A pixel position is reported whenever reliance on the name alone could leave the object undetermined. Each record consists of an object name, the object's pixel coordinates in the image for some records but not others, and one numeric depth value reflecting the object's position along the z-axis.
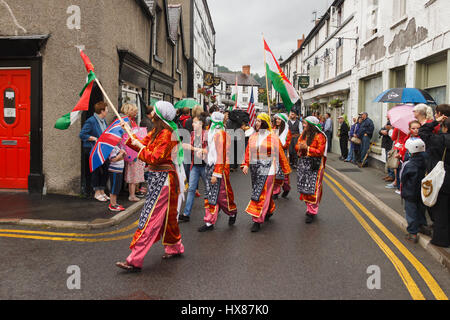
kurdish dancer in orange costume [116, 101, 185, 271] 4.42
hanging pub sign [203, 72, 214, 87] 23.70
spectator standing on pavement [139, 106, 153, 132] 8.32
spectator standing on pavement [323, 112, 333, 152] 18.77
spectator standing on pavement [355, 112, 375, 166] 14.46
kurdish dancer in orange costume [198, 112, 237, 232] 6.25
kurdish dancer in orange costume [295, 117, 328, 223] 6.90
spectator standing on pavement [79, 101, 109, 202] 7.46
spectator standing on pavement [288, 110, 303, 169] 13.81
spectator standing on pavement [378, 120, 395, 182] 11.23
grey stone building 8.01
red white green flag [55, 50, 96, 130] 5.45
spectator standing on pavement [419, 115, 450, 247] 4.99
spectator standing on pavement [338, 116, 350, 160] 16.95
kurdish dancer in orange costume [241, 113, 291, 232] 6.34
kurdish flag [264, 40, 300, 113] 8.23
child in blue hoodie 5.63
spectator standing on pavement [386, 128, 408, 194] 8.05
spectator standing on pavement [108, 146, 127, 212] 7.07
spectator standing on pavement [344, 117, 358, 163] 15.55
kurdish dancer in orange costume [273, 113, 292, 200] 8.86
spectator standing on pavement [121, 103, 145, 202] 7.96
